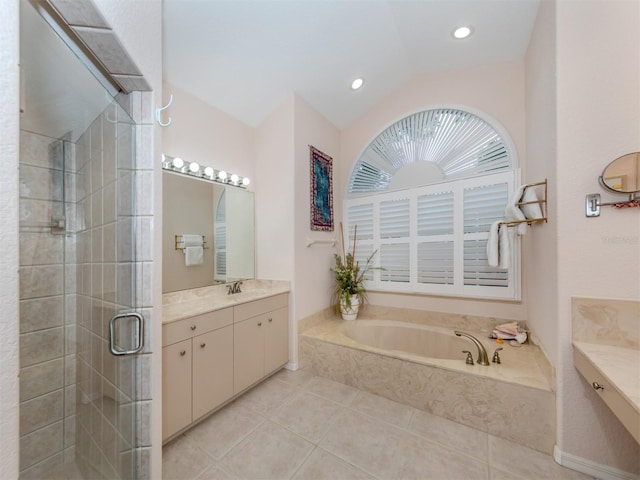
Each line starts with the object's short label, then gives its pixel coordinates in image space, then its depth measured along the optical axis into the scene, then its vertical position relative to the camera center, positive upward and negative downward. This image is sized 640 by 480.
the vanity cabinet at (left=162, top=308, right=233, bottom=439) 1.59 -0.87
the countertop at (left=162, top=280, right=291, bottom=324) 1.78 -0.49
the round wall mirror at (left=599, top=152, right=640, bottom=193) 1.27 +0.34
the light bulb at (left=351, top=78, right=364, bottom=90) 2.64 +1.68
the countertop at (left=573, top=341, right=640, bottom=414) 0.96 -0.57
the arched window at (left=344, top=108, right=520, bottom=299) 2.44 +0.43
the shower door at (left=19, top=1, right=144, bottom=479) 1.17 -0.25
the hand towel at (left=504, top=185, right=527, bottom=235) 1.91 +0.23
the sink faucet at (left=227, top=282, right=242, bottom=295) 2.47 -0.46
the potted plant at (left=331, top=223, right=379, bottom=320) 2.89 -0.48
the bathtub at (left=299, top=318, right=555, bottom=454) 1.58 -1.04
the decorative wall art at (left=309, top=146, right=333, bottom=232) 2.80 +0.59
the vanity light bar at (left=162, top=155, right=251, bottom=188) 2.07 +0.64
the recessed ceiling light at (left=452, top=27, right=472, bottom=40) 2.13 +1.79
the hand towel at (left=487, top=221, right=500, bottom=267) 2.16 -0.04
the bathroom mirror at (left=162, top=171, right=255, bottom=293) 2.07 +0.12
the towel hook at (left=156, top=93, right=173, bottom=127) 1.28 +0.65
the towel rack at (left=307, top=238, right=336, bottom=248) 2.71 -0.01
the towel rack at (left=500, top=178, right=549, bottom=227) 1.68 +0.24
